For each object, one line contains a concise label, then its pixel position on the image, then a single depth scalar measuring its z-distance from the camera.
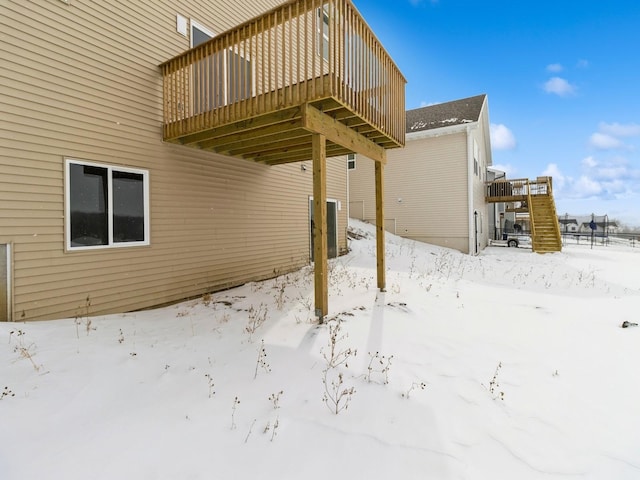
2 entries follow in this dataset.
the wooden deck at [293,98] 4.73
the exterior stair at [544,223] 16.36
